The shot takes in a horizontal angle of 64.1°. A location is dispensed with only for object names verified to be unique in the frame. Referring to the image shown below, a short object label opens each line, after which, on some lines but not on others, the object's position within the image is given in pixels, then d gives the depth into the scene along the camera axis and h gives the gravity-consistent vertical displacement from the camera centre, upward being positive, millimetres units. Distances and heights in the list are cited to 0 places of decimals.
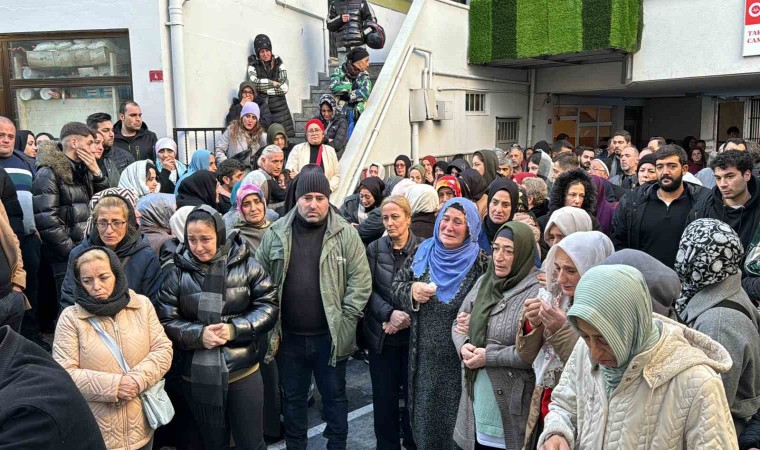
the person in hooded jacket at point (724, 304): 2637 -718
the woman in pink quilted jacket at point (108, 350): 3256 -1071
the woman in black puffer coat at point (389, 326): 4180 -1207
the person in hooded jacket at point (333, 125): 9570 +416
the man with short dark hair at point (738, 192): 4512 -335
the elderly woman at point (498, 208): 4996 -478
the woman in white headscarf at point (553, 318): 2859 -794
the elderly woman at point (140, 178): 5777 -239
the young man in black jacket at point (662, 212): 5102 -538
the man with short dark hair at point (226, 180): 5770 -263
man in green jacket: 4223 -1060
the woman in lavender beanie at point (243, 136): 8320 +217
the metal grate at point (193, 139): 8688 +192
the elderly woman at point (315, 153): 7855 -23
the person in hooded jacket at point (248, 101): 9195 +747
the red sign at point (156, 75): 8539 +1087
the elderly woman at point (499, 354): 3230 -1101
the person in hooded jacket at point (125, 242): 3840 -569
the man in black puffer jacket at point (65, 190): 5098 -315
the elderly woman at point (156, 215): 4660 -480
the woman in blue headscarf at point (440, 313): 3779 -1023
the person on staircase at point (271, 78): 9648 +1184
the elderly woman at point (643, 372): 1986 -748
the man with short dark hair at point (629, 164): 7539 -192
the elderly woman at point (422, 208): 5000 -482
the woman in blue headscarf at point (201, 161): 6531 -93
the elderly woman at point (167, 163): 6770 -118
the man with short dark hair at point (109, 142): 6586 +121
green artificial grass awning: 12273 +2537
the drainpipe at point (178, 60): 8523 +1303
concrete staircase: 11070 +961
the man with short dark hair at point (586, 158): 8938 -134
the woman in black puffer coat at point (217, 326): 3594 -1040
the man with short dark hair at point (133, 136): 7430 +209
